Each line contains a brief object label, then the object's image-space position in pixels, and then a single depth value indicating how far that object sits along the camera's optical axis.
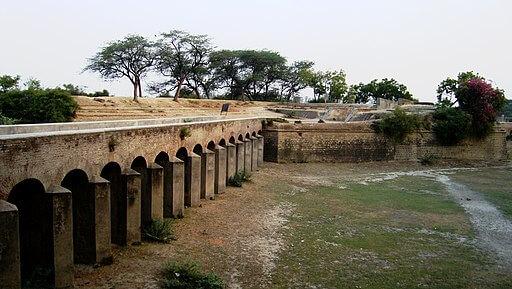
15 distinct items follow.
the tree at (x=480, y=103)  34.72
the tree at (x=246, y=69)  57.71
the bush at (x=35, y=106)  20.23
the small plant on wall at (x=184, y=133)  16.29
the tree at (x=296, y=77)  60.17
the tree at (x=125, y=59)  42.06
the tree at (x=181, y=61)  46.72
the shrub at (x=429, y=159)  32.84
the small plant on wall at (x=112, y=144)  11.49
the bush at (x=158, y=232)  12.58
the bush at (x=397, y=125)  33.03
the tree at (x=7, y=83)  25.38
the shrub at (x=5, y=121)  17.38
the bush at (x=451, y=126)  33.84
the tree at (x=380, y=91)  64.44
